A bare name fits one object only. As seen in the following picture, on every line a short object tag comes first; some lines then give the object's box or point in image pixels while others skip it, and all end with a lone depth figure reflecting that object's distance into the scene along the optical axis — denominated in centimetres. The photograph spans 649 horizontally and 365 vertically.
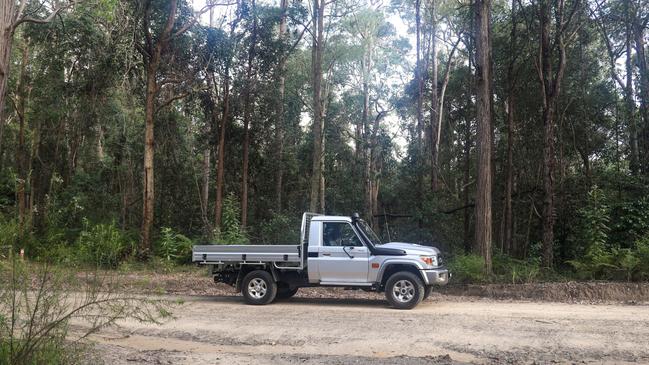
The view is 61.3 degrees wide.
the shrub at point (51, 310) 528
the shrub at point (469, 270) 1545
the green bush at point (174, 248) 2070
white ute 1212
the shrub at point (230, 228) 2044
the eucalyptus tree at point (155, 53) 2106
